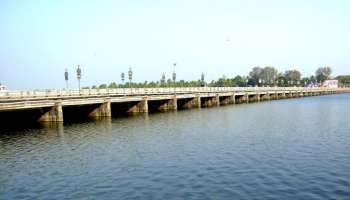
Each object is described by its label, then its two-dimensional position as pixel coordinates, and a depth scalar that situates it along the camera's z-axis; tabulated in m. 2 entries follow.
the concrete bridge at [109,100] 57.69
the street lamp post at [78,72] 79.62
